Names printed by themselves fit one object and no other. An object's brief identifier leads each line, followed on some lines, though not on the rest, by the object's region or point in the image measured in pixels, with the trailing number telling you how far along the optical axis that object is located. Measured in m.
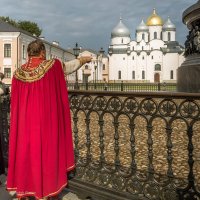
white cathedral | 63.89
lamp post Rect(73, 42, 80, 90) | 16.62
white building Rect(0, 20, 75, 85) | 32.90
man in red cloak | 2.51
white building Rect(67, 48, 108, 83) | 58.27
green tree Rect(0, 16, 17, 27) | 42.35
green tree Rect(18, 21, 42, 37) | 42.49
